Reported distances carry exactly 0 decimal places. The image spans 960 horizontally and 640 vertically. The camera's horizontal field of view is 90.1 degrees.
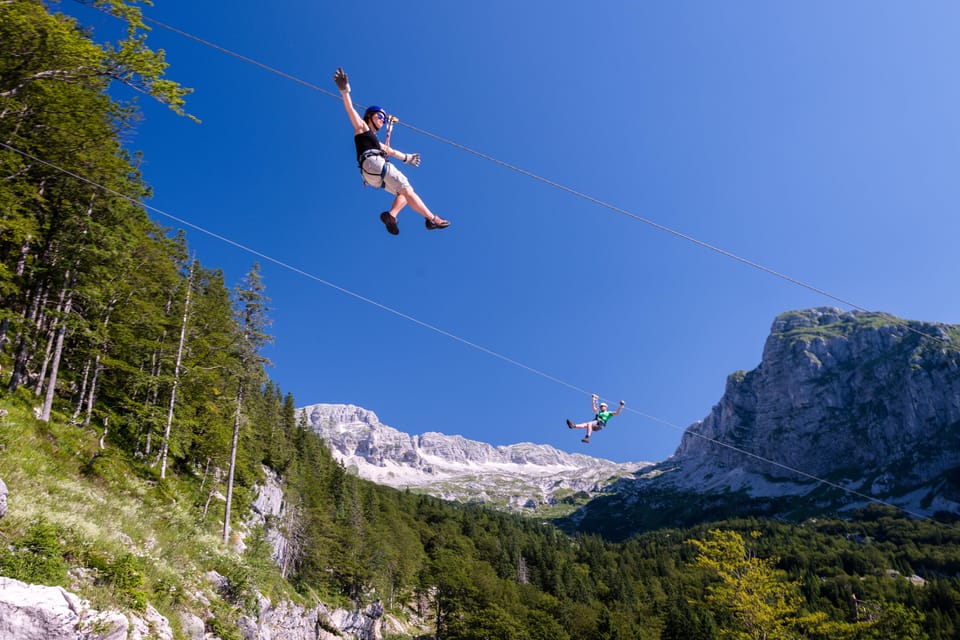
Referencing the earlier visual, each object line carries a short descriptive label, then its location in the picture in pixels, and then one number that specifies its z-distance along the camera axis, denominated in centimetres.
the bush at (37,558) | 722
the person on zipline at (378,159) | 835
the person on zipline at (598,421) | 1894
